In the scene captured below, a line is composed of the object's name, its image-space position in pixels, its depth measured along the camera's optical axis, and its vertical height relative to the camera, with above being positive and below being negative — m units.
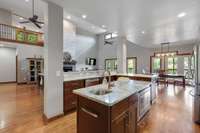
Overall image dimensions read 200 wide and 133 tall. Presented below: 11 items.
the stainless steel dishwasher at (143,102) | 2.00 -0.91
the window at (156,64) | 7.19 +0.17
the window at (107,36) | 8.86 +3.04
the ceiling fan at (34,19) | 3.68 +1.98
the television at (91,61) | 8.87 +0.52
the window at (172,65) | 6.70 +0.08
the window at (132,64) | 8.01 +0.15
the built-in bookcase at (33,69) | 6.42 -0.21
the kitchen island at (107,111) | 1.07 -0.62
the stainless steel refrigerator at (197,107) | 2.06 -0.98
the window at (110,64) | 8.90 +0.23
